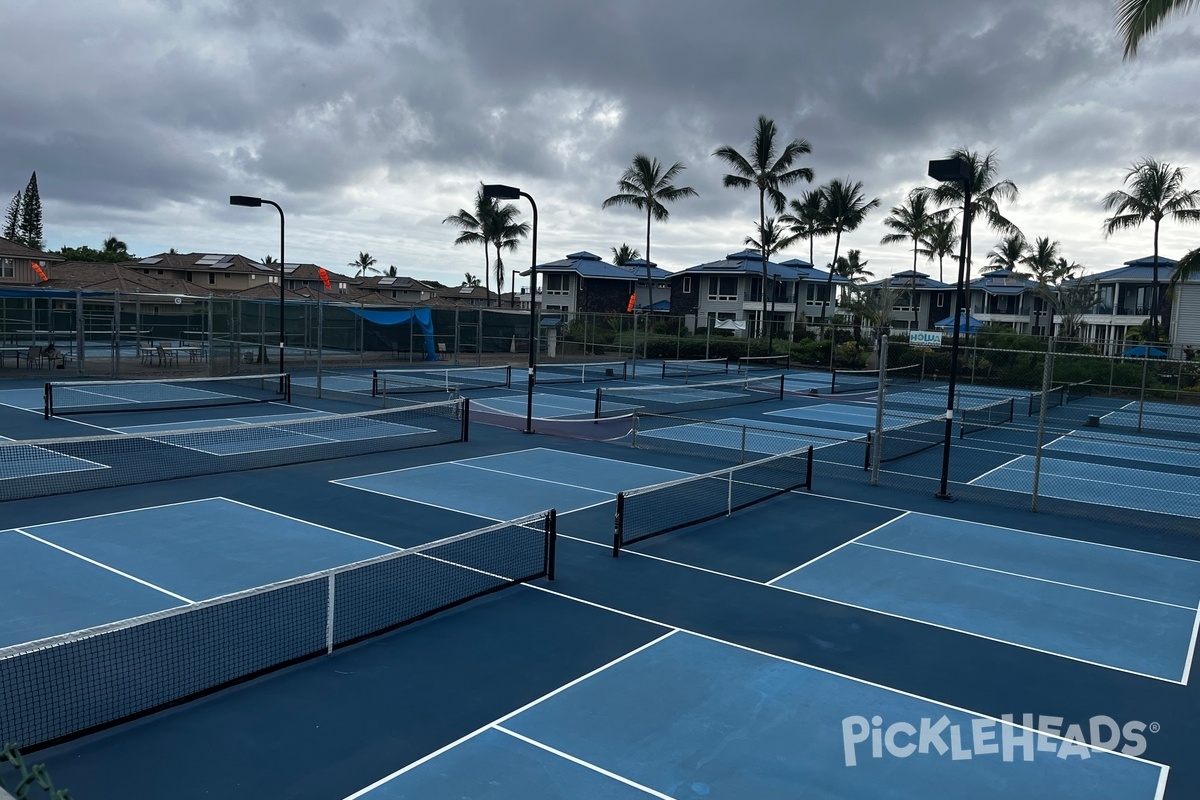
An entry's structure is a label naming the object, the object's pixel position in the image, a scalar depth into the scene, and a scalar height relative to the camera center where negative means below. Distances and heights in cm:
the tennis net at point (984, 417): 2614 -237
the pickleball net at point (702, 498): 1309 -280
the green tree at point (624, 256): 11025 +925
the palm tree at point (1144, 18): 1453 +534
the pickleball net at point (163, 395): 2372 -240
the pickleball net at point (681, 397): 2904 -230
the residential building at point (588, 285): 7425 +380
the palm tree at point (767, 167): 5566 +1052
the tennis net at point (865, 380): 3969 -200
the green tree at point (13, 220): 10112 +1012
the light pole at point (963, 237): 1430 +189
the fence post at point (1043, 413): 1558 -119
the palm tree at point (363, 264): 15150 +968
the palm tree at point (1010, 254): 8788 +907
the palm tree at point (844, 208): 6034 +873
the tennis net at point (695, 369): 4422 -182
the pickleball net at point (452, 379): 2983 -210
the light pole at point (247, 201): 2556 +330
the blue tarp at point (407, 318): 4084 +23
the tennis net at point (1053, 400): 3430 -211
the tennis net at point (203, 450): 1522 -268
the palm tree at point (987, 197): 5422 +893
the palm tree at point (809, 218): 6256 +832
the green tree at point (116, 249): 10131 +825
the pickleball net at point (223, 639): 700 -300
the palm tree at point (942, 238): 6359 +748
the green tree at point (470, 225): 7620 +847
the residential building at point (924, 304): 8581 +368
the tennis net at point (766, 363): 5151 -162
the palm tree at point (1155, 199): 5069 +852
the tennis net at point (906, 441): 2053 -259
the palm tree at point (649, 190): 5828 +924
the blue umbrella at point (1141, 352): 4766 -16
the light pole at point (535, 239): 1866 +198
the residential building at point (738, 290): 7375 +373
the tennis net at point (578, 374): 3734 -195
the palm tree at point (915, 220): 6341 +863
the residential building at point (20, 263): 5491 +305
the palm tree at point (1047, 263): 8517 +787
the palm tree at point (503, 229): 7531 +822
